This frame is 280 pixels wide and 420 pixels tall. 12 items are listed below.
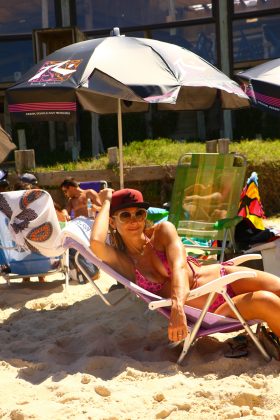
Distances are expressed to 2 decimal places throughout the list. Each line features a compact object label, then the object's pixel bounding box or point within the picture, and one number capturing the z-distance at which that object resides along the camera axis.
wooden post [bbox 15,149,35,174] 10.66
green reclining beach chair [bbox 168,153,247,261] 7.47
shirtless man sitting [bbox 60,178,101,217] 8.09
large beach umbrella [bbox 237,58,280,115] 6.65
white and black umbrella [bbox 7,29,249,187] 6.25
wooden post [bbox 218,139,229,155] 10.40
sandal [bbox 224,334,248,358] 4.17
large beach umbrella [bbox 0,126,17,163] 6.86
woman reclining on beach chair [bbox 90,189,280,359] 4.16
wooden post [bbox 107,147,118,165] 10.26
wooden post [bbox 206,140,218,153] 10.63
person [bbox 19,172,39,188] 8.12
